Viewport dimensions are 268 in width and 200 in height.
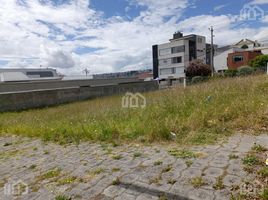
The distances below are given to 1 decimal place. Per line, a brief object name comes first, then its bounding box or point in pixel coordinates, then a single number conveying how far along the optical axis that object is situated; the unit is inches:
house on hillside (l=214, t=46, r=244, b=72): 2118.6
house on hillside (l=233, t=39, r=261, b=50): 2492.6
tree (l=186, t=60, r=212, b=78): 1658.5
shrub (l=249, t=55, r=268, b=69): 1566.2
